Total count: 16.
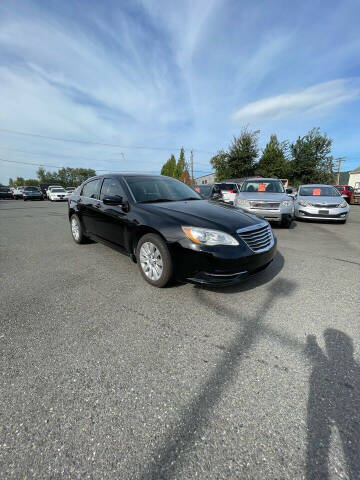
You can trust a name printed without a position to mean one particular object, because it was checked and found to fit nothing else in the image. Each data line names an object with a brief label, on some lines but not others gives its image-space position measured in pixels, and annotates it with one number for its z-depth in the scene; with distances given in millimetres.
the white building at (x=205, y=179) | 68694
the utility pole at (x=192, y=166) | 49719
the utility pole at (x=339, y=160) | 44312
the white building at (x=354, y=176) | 48000
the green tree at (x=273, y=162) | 33141
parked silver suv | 7301
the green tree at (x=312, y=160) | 30250
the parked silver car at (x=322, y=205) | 8672
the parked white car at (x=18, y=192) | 29414
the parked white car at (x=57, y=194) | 24788
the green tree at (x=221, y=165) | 33531
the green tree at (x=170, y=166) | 63856
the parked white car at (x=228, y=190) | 12641
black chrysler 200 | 2688
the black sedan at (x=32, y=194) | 26947
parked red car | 20172
